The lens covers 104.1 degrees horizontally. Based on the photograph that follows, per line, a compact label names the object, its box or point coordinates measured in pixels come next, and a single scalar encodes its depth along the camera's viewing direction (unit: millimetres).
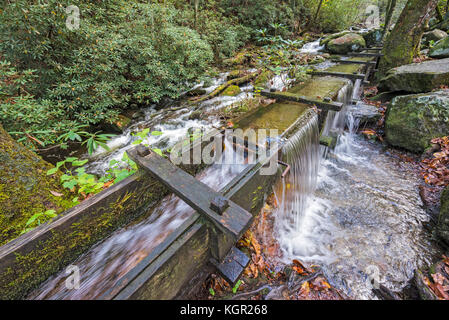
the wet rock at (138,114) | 6762
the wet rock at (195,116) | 6442
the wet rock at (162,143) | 5416
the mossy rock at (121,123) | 5750
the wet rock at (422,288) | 2085
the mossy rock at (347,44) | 12336
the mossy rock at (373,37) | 12769
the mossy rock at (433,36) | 10062
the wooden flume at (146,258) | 1250
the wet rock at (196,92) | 8125
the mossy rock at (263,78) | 6279
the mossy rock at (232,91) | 7763
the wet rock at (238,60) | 10773
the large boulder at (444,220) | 2629
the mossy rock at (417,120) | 4105
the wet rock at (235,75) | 9219
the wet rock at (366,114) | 5855
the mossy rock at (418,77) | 4902
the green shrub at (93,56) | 3756
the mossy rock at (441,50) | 7355
